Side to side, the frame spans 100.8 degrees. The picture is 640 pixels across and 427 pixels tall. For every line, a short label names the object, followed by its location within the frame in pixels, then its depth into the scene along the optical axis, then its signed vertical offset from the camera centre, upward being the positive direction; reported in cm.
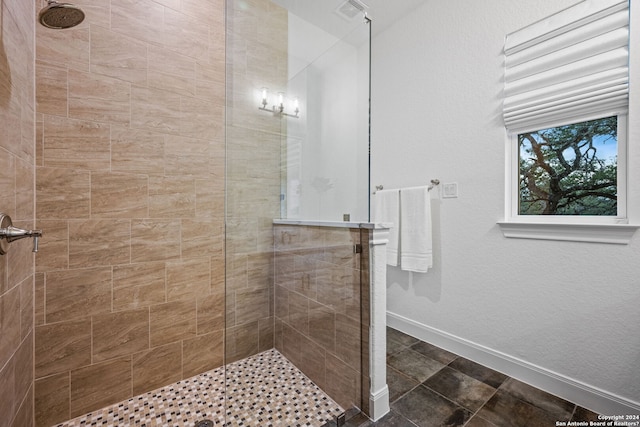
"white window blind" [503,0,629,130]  132 +80
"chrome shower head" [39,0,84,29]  95 +74
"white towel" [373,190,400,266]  224 -1
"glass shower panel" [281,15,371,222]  154 +53
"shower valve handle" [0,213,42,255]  79 -6
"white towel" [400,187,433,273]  206 -14
